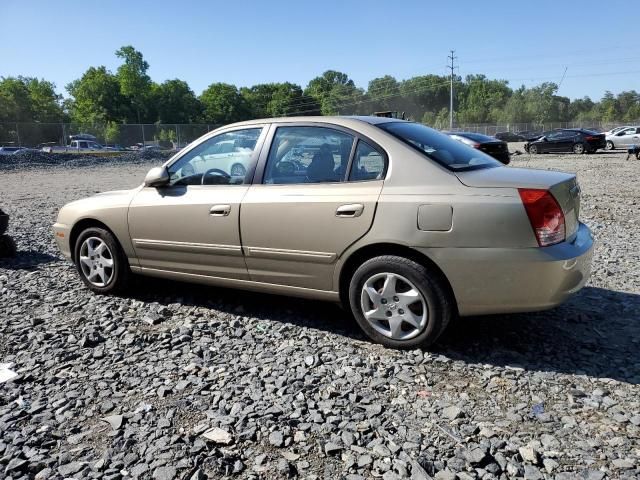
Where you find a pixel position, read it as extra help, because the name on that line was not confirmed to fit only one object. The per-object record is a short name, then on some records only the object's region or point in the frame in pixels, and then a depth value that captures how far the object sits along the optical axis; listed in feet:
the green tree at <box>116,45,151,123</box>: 287.48
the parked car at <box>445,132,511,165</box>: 60.64
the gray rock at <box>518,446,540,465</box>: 8.15
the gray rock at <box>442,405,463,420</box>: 9.44
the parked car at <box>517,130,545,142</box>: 202.49
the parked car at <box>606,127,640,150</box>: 99.14
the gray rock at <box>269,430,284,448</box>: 8.73
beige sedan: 10.78
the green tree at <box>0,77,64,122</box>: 227.40
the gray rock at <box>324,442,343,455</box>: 8.51
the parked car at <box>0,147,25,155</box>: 126.43
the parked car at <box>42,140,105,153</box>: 139.74
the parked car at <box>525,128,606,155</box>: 95.76
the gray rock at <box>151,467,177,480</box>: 7.95
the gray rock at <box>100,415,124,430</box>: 9.39
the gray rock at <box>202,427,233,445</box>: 8.83
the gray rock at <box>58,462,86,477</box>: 8.13
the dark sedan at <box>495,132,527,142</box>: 192.37
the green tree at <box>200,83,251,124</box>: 332.04
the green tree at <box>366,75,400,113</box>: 453.78
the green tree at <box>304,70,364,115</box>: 450.01
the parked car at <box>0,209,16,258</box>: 22.25
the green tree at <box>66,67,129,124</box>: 273.95
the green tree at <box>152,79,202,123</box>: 299.99
